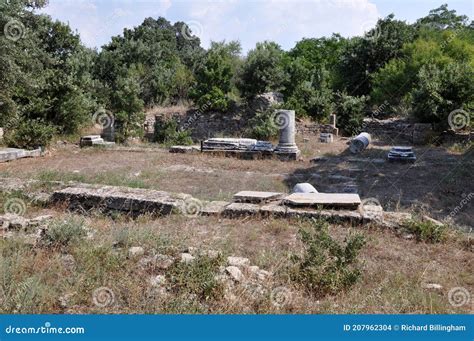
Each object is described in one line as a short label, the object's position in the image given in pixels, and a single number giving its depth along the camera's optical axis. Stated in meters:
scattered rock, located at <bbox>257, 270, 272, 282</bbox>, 4.12
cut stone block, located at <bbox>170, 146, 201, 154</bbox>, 15.93
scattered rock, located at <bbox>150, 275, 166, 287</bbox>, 3.84
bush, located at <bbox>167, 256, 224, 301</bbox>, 3.69
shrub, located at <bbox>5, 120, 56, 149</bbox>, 14.77
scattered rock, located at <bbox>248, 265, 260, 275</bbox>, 4.23
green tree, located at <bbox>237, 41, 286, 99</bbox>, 21.34
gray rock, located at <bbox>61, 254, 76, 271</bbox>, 4.12
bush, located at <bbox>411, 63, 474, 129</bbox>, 16.55
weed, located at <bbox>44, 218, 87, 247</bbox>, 4.71
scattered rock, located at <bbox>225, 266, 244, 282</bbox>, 3.97
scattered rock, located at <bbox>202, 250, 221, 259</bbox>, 4.25
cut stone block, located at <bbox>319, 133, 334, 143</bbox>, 18.08
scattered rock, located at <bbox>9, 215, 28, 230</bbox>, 5.62
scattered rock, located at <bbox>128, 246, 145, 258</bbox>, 4.41
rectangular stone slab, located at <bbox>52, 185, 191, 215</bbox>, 6.71
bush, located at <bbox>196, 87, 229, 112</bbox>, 21.31
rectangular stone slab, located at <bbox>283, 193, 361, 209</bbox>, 6.29
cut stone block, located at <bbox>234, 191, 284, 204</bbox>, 6.95
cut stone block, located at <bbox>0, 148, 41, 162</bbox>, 13.32
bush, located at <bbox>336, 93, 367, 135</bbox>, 20.09
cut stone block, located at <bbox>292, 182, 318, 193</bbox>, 8.22
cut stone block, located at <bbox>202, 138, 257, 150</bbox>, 15.52
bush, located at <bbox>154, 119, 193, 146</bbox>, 17.75
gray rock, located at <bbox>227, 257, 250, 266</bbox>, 4.32
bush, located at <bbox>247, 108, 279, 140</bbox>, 17.92
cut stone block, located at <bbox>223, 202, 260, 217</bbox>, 6.45
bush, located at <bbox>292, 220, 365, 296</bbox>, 4.03
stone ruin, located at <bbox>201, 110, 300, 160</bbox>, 14.99
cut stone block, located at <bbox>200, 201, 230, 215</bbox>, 6.62
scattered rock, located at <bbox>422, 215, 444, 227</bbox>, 5.66
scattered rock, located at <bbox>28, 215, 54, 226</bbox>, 5.72
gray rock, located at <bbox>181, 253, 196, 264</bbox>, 4.12
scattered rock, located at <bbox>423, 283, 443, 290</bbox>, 4.11
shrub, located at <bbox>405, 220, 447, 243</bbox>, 5.48
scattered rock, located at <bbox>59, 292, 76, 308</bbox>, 3.46
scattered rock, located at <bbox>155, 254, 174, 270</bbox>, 4.15
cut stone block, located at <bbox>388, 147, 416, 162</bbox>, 13.30
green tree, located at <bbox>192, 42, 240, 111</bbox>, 21.42
